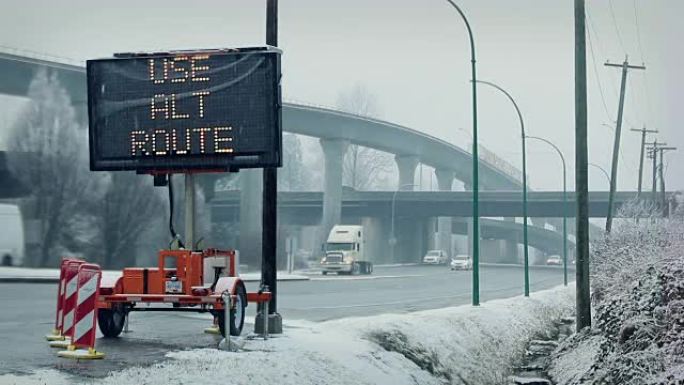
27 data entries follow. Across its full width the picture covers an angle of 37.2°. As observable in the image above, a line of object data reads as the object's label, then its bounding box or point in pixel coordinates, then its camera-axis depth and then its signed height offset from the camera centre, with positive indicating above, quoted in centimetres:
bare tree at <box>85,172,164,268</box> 4828 +148
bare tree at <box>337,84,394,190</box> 12962 +1025
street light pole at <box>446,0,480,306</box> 3128 +208
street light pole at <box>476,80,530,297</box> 4368 +346
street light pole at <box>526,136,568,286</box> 5924 +59
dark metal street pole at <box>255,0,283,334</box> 1805 +4
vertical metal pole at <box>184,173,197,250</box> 1711 +57
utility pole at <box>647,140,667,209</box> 7569 +729
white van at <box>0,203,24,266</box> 3881 +25
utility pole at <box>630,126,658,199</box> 7025 +691
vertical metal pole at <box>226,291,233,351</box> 1545 -105
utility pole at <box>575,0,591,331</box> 2797 +235
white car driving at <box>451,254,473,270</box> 8756 -150
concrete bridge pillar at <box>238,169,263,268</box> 6309 +196
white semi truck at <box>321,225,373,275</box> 7100 -45
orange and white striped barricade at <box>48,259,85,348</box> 1480 -77
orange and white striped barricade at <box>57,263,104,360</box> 1411 -97
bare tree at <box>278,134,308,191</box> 13012 +1024
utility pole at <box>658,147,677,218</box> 7124 +492
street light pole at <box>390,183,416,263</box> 9696 +211
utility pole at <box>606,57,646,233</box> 5175 +572
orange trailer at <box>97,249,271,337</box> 1609 -74
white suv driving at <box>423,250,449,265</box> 10306 -117
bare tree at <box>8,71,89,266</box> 4219 +347
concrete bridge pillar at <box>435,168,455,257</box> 10975 +281
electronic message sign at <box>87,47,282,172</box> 1638 +215
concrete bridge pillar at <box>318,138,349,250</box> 8694 +551
